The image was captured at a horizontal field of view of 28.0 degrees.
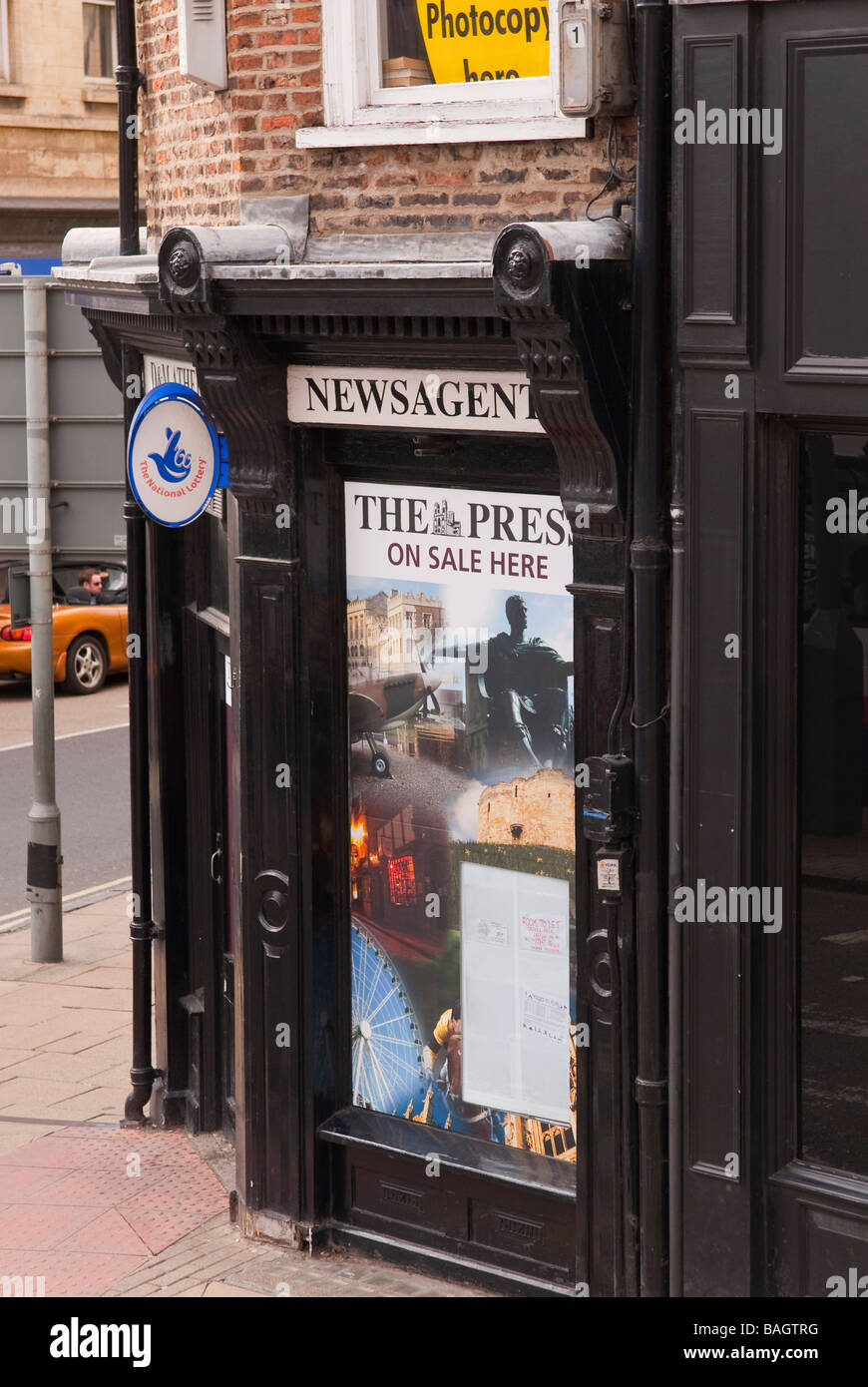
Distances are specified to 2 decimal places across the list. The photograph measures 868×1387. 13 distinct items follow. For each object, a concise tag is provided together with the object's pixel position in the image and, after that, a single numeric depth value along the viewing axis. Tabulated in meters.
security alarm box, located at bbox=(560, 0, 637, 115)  5.77
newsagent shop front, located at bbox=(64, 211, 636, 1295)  6.23
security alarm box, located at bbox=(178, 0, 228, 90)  7.00
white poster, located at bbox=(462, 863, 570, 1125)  6.68
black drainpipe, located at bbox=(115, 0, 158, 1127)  8.94
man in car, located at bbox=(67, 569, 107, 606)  22.53
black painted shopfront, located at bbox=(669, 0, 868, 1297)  5.50
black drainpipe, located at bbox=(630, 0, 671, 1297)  5.76
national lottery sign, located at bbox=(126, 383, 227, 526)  7.40
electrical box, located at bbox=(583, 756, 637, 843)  6.00
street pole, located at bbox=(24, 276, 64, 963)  12.13
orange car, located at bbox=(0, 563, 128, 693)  21.47
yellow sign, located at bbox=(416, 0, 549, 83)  6.30
